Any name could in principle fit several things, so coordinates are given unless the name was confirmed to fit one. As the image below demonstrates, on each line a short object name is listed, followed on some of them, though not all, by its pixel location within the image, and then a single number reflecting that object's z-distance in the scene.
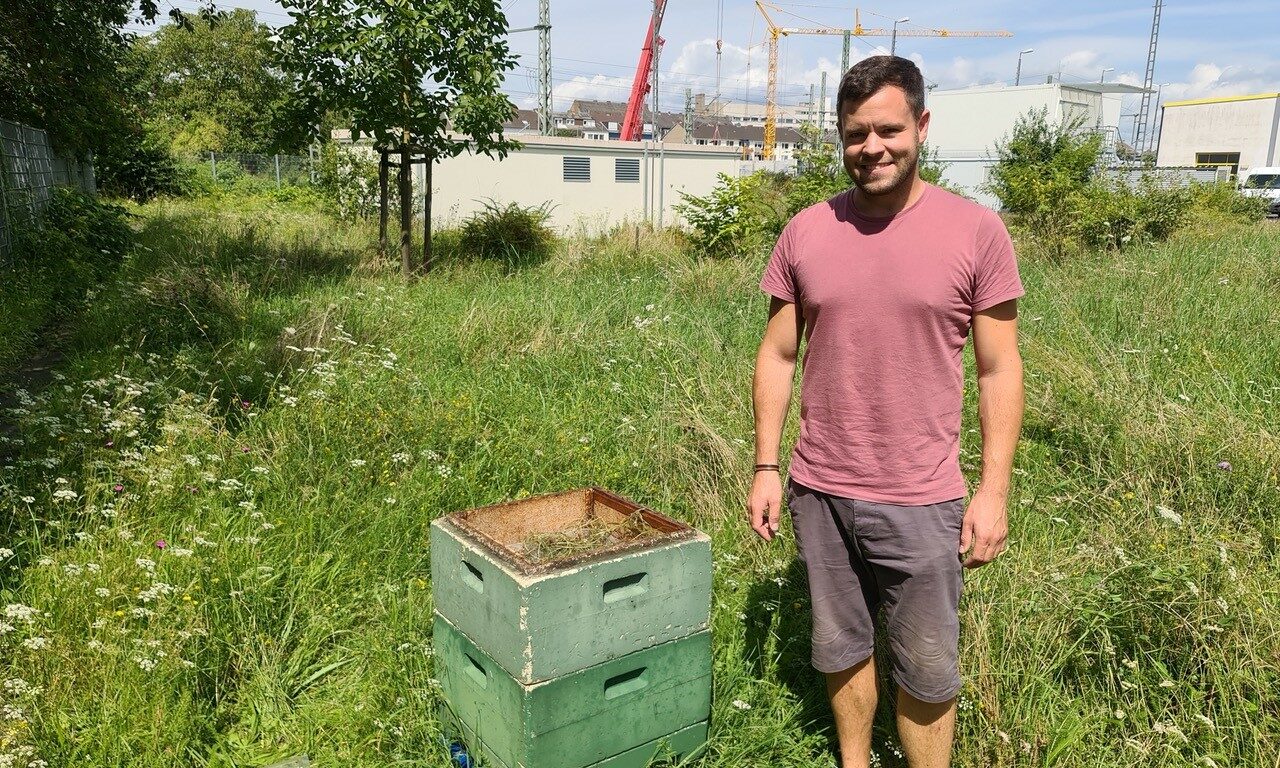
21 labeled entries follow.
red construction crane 42.28
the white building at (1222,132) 53.56
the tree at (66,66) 9.27
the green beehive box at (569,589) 2.31
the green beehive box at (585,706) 2.36
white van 20.65
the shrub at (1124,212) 11.62
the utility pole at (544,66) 25.25
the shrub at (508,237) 11.93
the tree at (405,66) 9.07
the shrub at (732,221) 11.44
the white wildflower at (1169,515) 2.98
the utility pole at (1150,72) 45.03
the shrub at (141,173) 24.61
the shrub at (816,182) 11.77
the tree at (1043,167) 12.52
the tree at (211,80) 40.19
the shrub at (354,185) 15.16
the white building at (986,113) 43.59
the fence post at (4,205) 9.83
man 2.27
